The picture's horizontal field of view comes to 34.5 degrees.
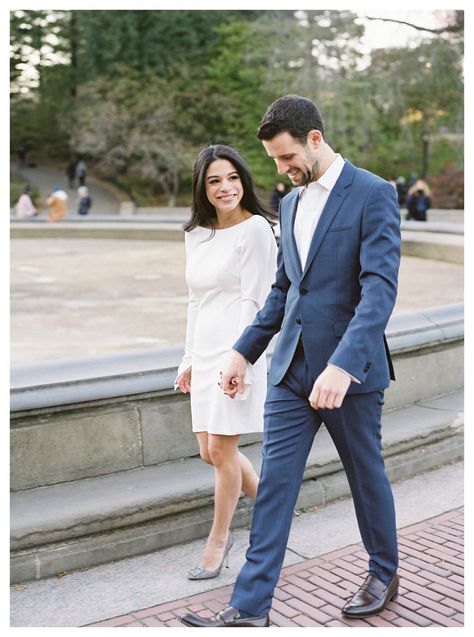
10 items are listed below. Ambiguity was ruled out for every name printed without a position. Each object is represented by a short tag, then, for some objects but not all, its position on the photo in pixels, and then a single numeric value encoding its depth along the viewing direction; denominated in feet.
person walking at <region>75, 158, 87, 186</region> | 119.85
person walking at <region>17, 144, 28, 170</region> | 139.44
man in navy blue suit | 8.39
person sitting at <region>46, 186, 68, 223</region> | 74.02
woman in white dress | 10.31
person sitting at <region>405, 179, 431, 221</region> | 70.74
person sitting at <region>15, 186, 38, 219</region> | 86.84
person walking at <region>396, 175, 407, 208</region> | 98.26
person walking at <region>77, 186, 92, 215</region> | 89.96
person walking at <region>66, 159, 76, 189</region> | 128.36
